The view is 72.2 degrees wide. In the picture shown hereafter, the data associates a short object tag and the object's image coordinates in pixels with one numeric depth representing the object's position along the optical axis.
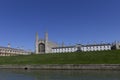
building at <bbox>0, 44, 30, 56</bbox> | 70.39
